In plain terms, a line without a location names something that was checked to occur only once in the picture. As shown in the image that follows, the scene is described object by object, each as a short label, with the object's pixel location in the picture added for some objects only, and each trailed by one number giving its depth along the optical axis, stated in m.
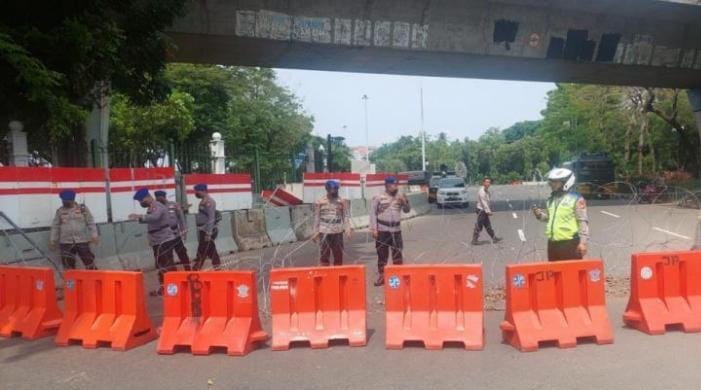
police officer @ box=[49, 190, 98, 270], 9.58
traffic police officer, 7.04
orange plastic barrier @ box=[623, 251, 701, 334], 6.62
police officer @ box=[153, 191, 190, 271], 10.09
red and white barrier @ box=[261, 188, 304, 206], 18.26
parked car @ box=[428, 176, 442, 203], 38.47
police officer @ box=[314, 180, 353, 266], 9.46
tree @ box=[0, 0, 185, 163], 7.09
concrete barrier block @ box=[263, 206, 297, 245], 17.03
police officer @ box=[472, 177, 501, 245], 14.83
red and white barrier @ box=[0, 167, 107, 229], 10.27
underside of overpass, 16.22
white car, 31.58
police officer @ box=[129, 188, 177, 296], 9.87
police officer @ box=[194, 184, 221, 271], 10.89
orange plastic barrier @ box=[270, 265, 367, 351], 6.59
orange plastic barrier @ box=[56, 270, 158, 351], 6.75
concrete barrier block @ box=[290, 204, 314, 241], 18.03
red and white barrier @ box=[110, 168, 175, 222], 12.78
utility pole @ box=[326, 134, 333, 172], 25.63
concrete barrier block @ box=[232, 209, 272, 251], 15.84
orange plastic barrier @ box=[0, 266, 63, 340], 7.33
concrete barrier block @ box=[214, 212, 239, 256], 15.18
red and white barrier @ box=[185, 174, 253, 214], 15.94
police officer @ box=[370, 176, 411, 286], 9.68
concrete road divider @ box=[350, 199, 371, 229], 22.69
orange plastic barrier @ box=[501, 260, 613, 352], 6.23
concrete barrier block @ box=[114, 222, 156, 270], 12.14
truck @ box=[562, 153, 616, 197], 36.00
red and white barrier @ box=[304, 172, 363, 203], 21.84
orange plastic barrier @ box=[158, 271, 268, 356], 6.44
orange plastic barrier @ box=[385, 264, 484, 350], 6.37
